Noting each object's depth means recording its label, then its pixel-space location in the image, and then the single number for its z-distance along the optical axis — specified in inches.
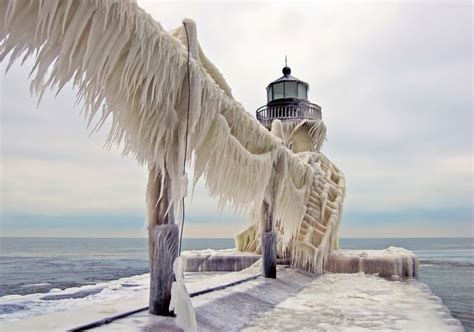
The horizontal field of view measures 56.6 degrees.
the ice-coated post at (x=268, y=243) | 455.8
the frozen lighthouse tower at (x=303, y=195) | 534.3
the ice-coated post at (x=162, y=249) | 243.1
